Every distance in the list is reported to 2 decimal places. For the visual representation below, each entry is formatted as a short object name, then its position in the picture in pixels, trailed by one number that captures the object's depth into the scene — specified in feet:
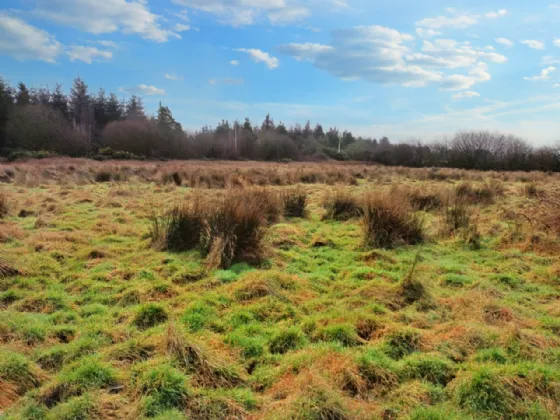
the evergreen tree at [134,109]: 198.15
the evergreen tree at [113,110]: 177.88
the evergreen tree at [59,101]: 168.76
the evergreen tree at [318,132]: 284.57
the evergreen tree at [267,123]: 257.14
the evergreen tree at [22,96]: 145.38
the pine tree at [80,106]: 165.48
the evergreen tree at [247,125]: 225.27
